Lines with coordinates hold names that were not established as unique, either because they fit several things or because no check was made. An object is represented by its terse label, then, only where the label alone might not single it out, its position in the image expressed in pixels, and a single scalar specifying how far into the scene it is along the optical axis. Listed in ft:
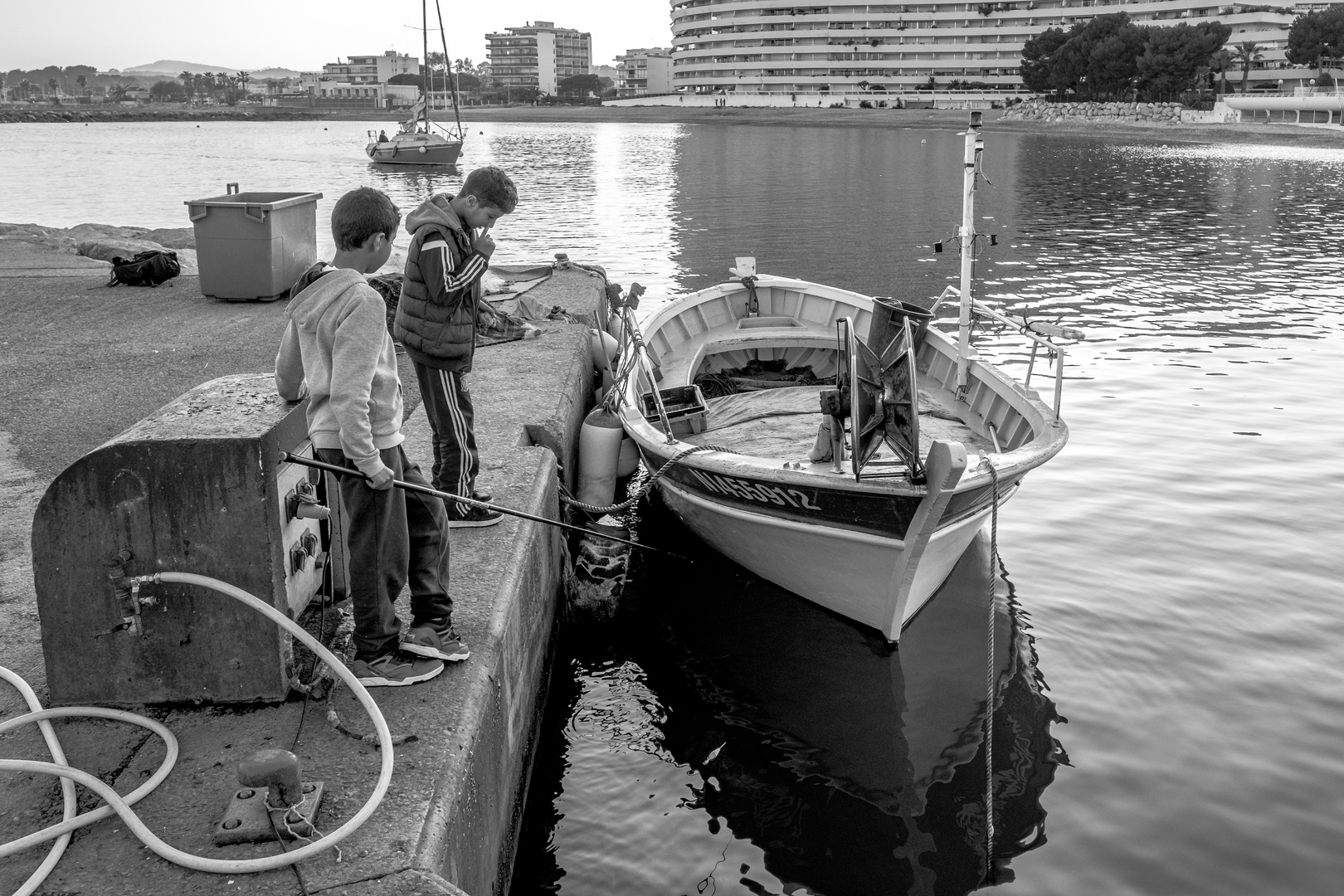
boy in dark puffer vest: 17.65
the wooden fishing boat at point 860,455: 20.88
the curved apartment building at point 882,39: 456.45
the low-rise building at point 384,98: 626.64
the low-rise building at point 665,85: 643.86
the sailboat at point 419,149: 192.24
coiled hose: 10.17
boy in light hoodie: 12.70
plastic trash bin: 39.63
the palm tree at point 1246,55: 344.53
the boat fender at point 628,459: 29.53
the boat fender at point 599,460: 29.07
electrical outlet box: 12.08
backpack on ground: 45.37
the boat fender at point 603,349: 37.58
